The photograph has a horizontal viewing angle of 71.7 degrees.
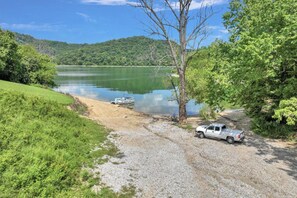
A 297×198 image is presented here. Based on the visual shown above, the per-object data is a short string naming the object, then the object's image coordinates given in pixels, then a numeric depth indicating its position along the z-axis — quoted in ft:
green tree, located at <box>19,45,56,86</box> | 147.18
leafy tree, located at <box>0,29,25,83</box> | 125.36
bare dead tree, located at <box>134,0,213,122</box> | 78.77
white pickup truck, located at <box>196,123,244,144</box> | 58.28
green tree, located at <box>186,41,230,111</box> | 71.66
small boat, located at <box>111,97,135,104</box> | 133.67
